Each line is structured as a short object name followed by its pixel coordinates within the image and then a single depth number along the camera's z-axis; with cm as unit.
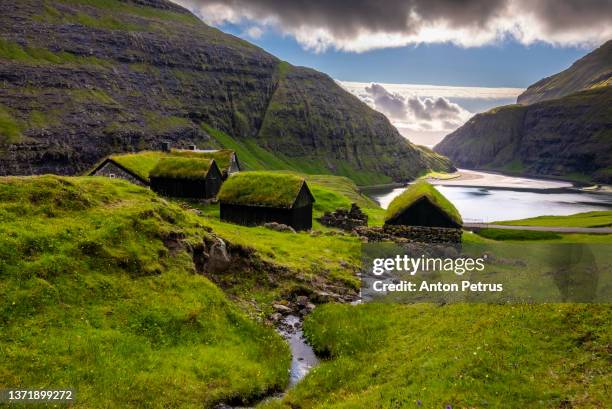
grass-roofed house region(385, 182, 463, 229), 4988
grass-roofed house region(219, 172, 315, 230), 5291
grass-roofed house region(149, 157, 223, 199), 6419
